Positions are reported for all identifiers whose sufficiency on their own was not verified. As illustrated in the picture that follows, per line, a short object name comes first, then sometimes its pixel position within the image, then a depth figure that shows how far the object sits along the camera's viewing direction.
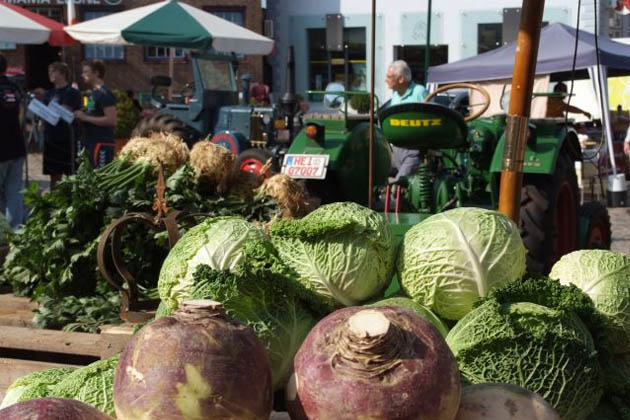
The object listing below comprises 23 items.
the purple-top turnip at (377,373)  1.69
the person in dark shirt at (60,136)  10.02
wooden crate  3.42
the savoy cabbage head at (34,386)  2.29
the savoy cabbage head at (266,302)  2.23
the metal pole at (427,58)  8.67
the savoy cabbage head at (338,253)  2.48
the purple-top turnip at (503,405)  1.90
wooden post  3.13
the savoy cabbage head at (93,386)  2.10
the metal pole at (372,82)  3.42
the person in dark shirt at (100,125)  10.04
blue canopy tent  12.53
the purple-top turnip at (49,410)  1.62
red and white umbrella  11.08
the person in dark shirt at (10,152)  8.48
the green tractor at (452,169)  5.87
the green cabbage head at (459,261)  2.51
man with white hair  7.86
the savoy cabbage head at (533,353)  2.17
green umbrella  12.80
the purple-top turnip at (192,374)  1.65
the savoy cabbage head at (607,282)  2.55
